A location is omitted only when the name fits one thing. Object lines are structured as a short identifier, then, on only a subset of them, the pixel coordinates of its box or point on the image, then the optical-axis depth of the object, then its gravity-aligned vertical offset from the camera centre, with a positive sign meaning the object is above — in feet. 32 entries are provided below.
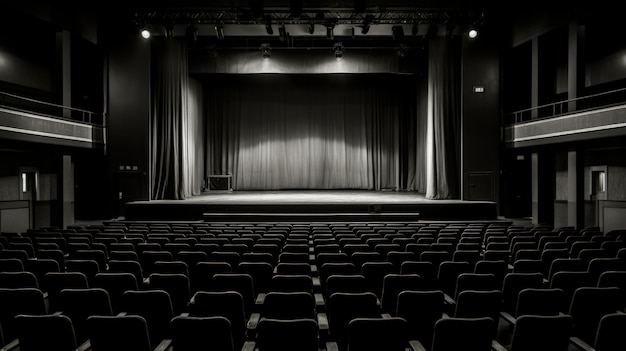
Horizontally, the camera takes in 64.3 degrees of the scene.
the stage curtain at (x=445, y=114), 56.70 +7.14
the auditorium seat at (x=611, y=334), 9.80 -3.13
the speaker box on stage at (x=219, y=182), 69.47 -0.66
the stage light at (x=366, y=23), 46.55 +14.61
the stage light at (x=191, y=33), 49.75 +14.67
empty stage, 45.60 -3.09
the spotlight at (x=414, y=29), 49.08 +14.65
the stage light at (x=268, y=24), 46.08 +14.50
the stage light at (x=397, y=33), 49.80 +14.53
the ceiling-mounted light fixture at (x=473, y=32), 48.47 +14.07
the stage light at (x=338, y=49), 55.11 +14.26
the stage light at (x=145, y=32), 48.45 +14.20
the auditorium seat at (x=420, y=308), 12.30 -3.26
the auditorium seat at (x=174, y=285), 14.88 -3.23
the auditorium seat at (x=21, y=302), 12.48 -3.13
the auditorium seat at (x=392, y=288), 14.33 -3.23
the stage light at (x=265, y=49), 55.62 +14.38
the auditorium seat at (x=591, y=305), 12.48 -3.26
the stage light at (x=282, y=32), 49.47 +14.62
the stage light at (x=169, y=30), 48.26 +14.52
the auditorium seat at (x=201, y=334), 9.72 -3.08
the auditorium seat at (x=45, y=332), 9.96 -3.11
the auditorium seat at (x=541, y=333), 9.95 -3.15
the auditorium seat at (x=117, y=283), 14.84 -3.14
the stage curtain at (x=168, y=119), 57.11 +6.79
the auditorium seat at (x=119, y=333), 9.78 -3.06
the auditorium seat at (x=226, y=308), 12.20 -3.23
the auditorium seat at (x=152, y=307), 12.33 -3.23
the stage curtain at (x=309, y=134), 74.08 +6.46
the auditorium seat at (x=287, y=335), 9.70 -3.08
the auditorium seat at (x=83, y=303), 12.41 -3.14
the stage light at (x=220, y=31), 49.17 +14.72
